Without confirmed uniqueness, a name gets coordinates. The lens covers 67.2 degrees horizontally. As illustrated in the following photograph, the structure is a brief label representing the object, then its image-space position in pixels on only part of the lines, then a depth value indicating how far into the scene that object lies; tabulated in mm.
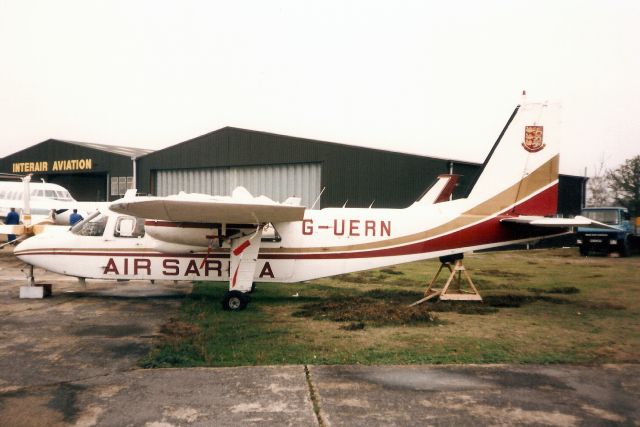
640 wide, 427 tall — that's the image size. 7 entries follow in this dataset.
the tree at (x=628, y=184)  60356
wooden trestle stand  11172
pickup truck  26938
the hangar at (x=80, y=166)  37000
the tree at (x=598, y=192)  71188
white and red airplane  10820
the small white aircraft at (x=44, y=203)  26516
